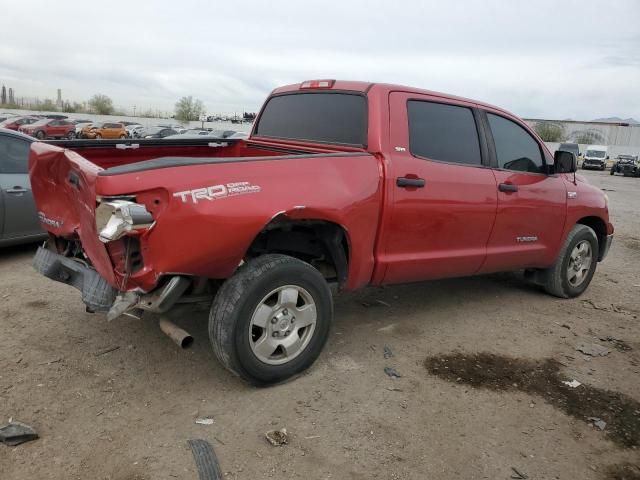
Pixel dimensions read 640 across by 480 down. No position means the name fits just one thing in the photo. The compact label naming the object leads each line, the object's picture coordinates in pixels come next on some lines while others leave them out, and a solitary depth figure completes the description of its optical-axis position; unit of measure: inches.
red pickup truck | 111.3
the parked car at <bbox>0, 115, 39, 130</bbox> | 1173.4
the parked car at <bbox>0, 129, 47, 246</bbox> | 217.3
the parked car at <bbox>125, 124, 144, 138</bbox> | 1561.3
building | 2459.4
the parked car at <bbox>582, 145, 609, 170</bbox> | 1628.9
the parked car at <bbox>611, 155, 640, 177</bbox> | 1364.4
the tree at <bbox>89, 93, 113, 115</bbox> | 3294.8
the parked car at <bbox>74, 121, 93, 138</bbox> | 1461.7
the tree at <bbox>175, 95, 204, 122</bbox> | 3425.2
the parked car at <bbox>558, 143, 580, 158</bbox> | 1460.9
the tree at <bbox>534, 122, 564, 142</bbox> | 2539.4
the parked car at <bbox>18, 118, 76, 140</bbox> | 1246.2
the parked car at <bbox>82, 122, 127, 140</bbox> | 1471.5
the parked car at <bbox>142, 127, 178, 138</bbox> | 1346.0
